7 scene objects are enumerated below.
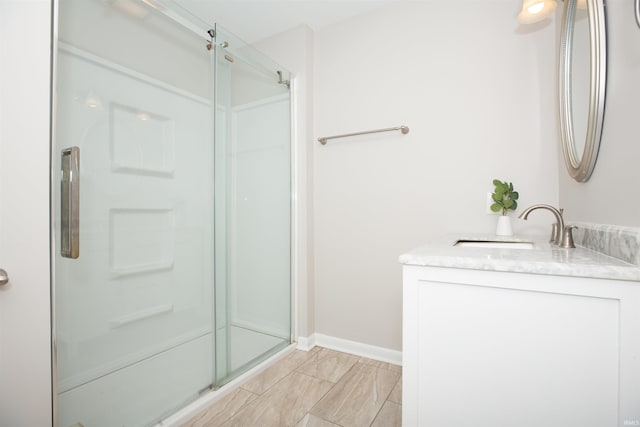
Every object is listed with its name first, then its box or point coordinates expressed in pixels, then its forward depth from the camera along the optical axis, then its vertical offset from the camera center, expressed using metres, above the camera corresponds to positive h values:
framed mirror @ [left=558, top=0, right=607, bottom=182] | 0.94 +0.47
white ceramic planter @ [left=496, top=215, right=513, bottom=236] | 1.51 -0.06
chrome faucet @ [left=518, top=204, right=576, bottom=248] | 1.14 -0.08
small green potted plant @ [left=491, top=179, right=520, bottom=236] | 1.51 +0.05
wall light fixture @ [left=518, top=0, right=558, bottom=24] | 1.32 +0.90
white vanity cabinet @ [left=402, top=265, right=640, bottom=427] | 0.72 -0.35
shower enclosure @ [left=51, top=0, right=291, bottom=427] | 1.11 +0.02
